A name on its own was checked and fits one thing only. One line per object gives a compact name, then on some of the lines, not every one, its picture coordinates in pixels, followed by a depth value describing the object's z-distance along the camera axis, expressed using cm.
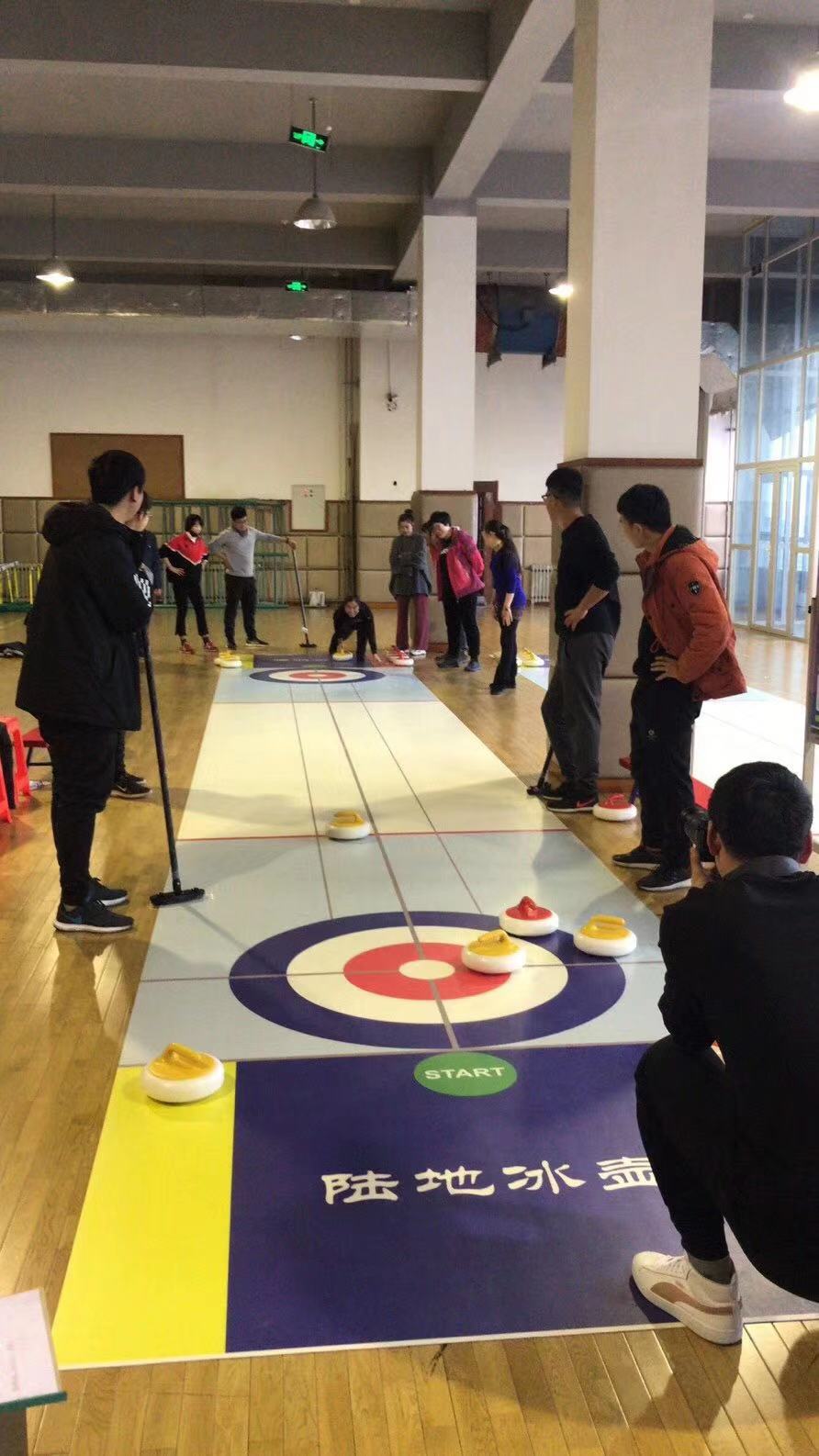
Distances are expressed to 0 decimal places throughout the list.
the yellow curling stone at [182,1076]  347
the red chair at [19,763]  694
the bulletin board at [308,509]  2239
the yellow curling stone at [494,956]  442
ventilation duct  1819
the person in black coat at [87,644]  459
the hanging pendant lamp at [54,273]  1505
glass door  1661
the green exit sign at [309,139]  1091
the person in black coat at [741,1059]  208
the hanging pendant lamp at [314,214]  1196
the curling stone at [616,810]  669
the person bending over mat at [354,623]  1287
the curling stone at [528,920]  481
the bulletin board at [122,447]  2170
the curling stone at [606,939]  460
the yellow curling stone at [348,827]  628
